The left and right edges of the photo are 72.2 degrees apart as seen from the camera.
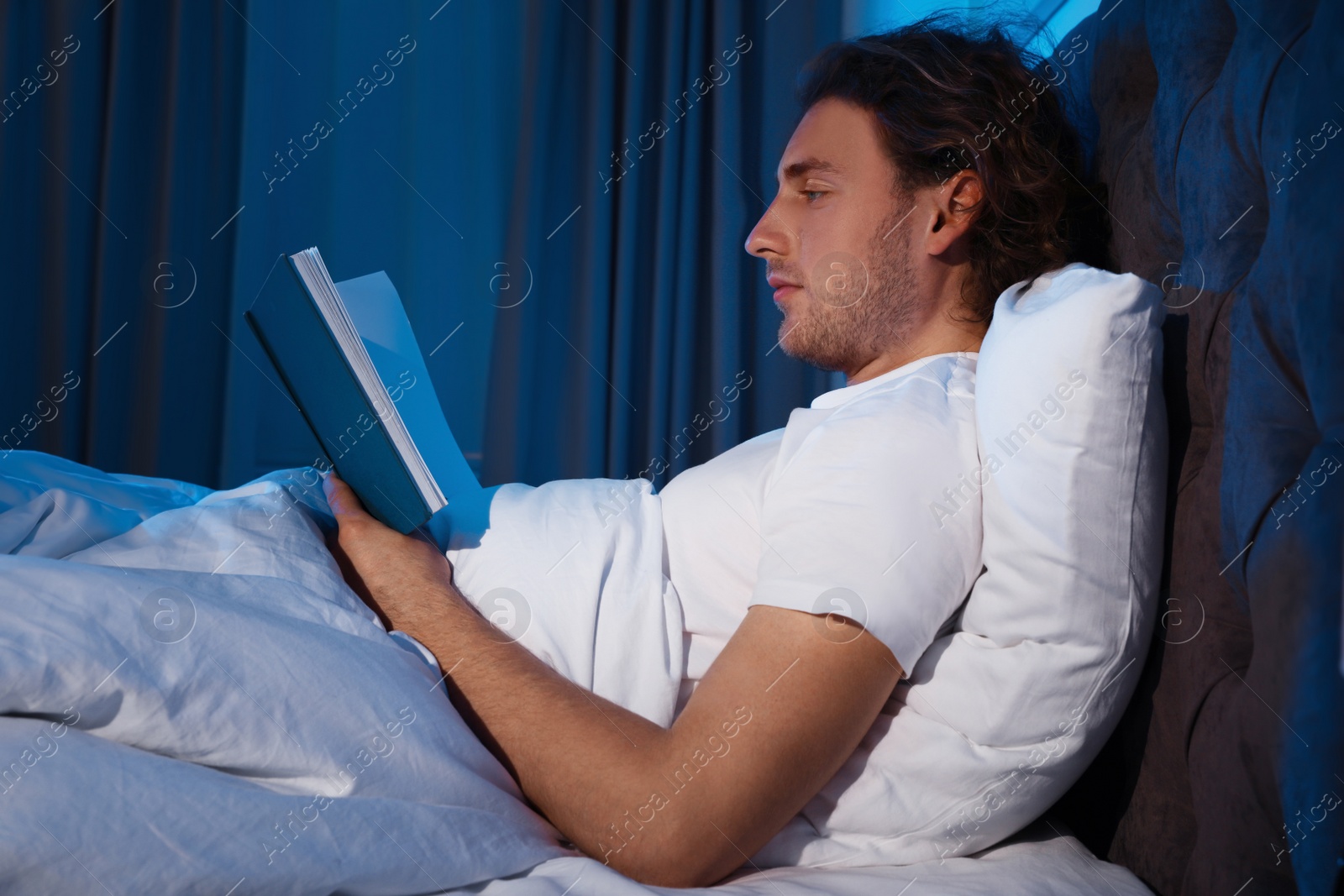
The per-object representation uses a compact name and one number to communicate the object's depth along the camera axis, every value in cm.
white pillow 65
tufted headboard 48
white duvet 47
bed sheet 57
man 63
